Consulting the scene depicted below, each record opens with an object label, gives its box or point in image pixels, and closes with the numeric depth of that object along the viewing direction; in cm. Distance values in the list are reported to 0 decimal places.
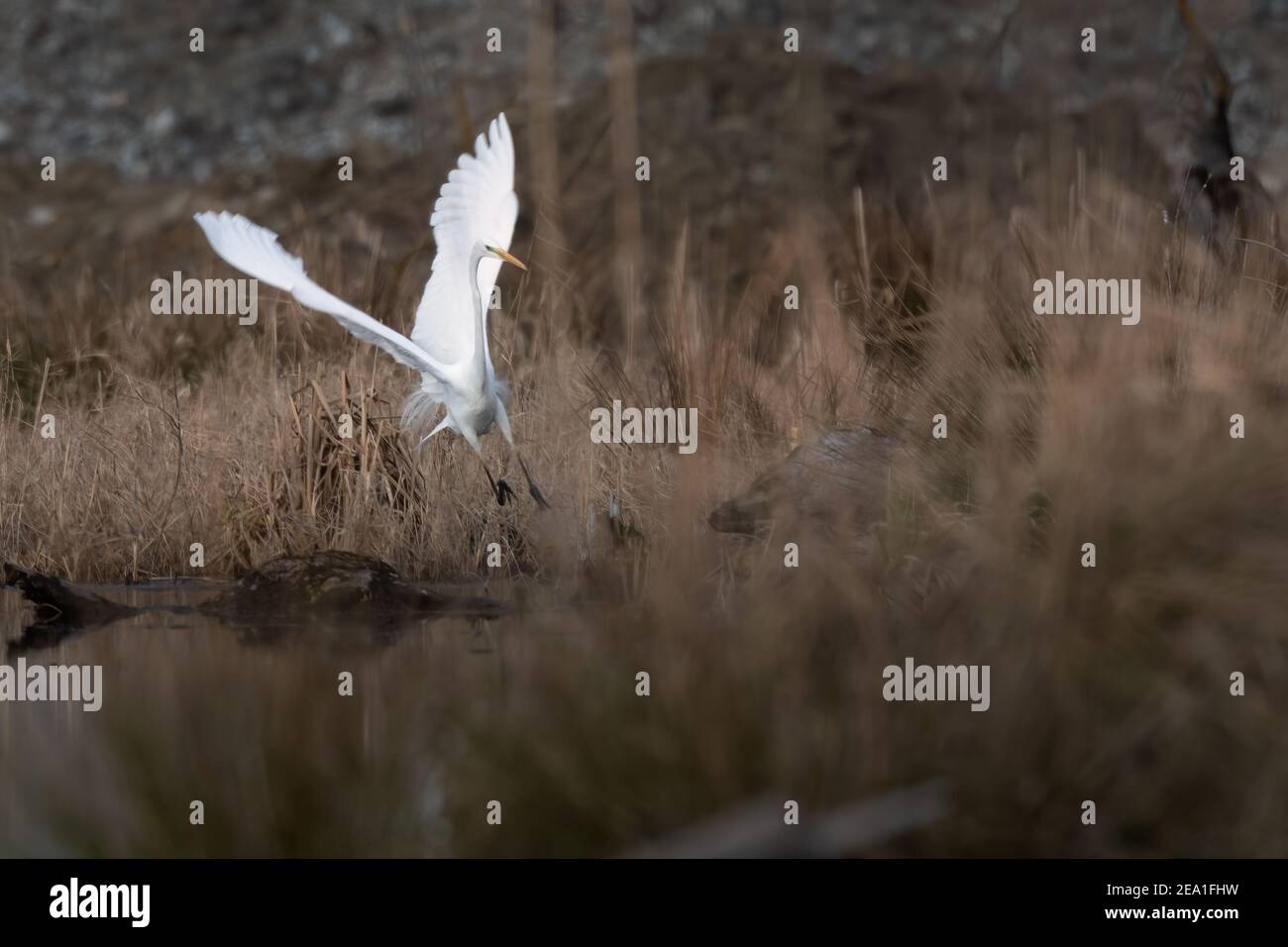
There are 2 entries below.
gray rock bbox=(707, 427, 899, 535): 966
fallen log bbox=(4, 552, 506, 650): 1040
